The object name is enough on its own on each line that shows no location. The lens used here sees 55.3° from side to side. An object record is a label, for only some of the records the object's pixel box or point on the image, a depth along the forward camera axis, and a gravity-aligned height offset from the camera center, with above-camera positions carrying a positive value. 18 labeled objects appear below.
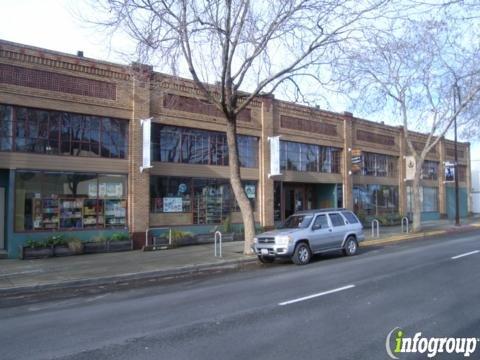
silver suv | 13.91 -1.07
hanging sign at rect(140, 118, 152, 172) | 17.72 +2.32
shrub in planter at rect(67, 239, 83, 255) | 16.06 -1.45
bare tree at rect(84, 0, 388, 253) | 13.80 +4.73
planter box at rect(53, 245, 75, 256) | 15.82 -1.60
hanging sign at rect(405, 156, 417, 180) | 32.62 +2.53
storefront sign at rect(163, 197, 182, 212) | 19.22 -0.01
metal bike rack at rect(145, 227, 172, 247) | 18.05 -1.25
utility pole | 23.32 +5.52
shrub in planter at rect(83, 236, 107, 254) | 16.52 -1.50
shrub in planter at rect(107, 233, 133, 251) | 17.06 -1.44
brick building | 15.79 +2.17
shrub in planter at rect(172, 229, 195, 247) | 18.59 -1.40
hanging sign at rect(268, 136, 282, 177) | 22.52 +2.33
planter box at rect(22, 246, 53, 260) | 15.18 -1.60
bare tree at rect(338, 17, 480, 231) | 23.80 +4.58
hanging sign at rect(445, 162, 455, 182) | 34.00 +2.22
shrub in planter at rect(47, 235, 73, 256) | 15.82 -1.42
